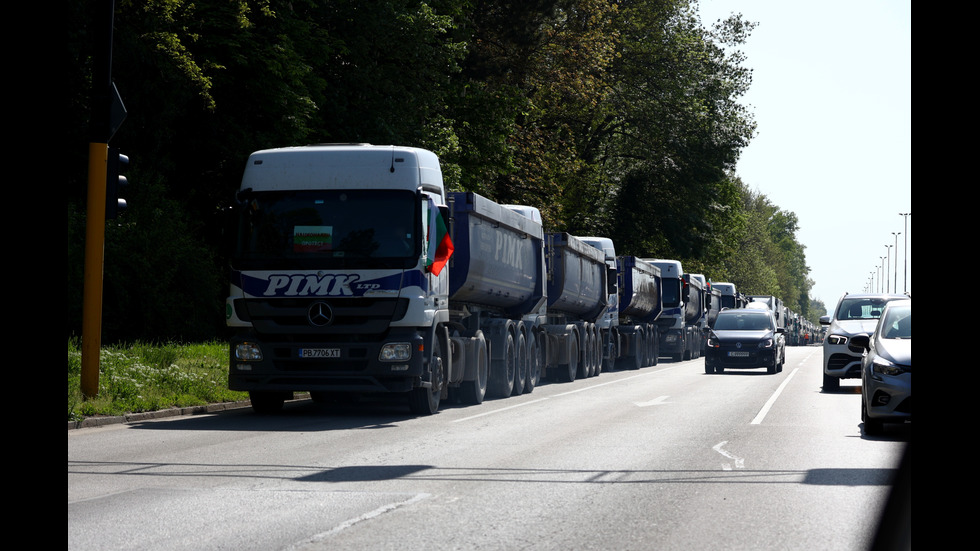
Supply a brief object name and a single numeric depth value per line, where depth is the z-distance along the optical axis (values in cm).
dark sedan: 3334
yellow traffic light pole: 1495
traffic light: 1494
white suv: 2189
